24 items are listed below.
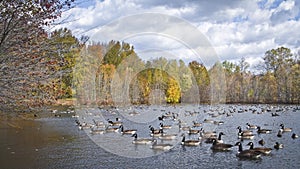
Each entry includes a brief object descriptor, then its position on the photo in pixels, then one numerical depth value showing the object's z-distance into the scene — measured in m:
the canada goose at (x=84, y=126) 23.59
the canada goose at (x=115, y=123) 26.59
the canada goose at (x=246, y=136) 18.78
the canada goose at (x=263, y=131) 21.27
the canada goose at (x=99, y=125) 25.16
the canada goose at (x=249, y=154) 13.48
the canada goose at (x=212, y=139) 17.10
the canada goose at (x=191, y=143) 16.81
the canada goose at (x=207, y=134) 18.85
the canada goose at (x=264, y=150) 14.02
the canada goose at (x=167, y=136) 19.47
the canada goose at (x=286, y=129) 21.18
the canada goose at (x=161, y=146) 15.76
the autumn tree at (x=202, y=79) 62.22
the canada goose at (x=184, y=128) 23.46
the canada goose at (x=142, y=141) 17.55
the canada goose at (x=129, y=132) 21.36
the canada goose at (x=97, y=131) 21.78
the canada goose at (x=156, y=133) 20.17
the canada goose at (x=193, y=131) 21.44
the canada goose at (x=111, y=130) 22.83
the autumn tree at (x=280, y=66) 60.47
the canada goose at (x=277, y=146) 15.37
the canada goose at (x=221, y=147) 15.10
